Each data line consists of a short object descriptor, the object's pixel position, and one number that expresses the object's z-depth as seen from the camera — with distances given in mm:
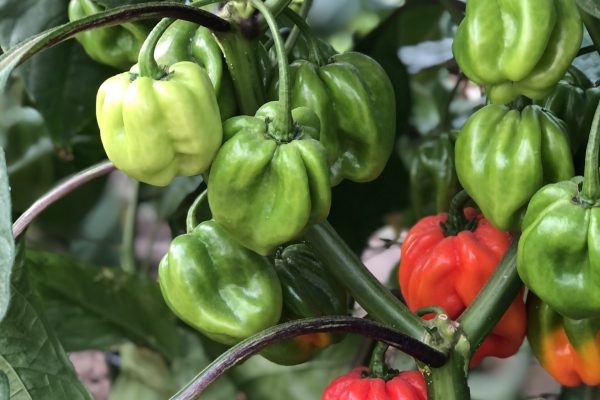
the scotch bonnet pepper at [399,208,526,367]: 604
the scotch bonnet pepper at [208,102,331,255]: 500
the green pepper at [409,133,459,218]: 691
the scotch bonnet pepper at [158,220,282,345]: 547
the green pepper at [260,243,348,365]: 588
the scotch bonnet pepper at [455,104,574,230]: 536
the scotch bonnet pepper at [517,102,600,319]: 500
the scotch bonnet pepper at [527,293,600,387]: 577
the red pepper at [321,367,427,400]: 575
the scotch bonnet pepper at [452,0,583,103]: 501
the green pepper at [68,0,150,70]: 630
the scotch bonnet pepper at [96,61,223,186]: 486
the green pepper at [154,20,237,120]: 528
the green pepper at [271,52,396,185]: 549
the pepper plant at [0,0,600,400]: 495
